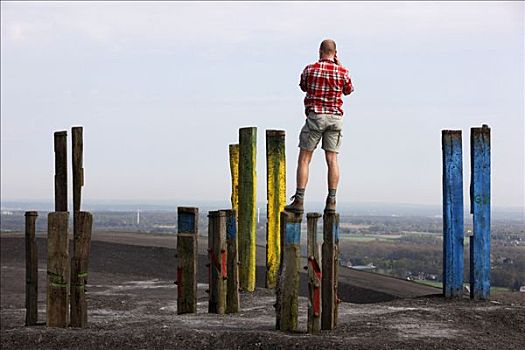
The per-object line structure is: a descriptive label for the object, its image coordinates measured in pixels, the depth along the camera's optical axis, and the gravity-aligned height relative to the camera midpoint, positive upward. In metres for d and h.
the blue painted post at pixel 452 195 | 17.50 +0.04
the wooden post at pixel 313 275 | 13.49 -1.03
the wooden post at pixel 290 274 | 13.45 -1.02
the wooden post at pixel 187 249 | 14.55 -0.73
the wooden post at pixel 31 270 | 15.85 -1.13
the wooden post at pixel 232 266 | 15.13 -1.02
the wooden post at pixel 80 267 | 14.68 -1.00
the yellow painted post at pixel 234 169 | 19.22 +0.55
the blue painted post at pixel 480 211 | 17.39 -0.23
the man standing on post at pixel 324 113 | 14.50 +1.22
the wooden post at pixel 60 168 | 16.11 +0.48
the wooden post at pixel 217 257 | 14.76 -0.87
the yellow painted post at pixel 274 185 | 18.30 +0.23
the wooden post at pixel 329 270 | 13.62 -0.98
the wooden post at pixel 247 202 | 18.25 -0.08
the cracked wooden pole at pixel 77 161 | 16.16 +0.59
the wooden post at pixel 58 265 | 14.55 -0.96
